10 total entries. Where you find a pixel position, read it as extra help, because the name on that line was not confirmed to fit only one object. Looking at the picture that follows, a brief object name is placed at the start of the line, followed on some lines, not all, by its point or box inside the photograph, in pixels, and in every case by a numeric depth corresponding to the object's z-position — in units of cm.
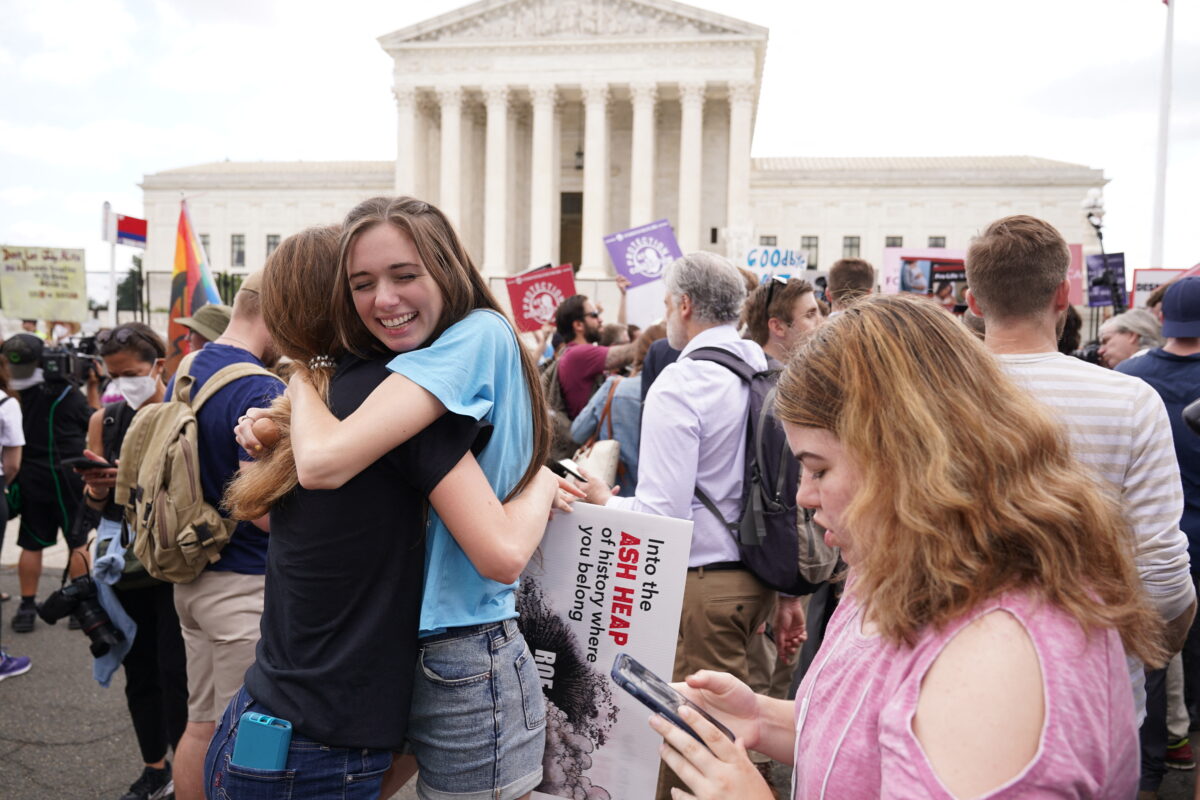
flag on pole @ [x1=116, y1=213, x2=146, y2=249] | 1298
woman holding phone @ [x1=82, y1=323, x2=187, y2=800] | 337
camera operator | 570
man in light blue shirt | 301
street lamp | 1198
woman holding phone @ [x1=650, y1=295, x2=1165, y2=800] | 99
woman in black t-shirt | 165
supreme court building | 4119
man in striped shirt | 234
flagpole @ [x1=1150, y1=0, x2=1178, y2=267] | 1738
